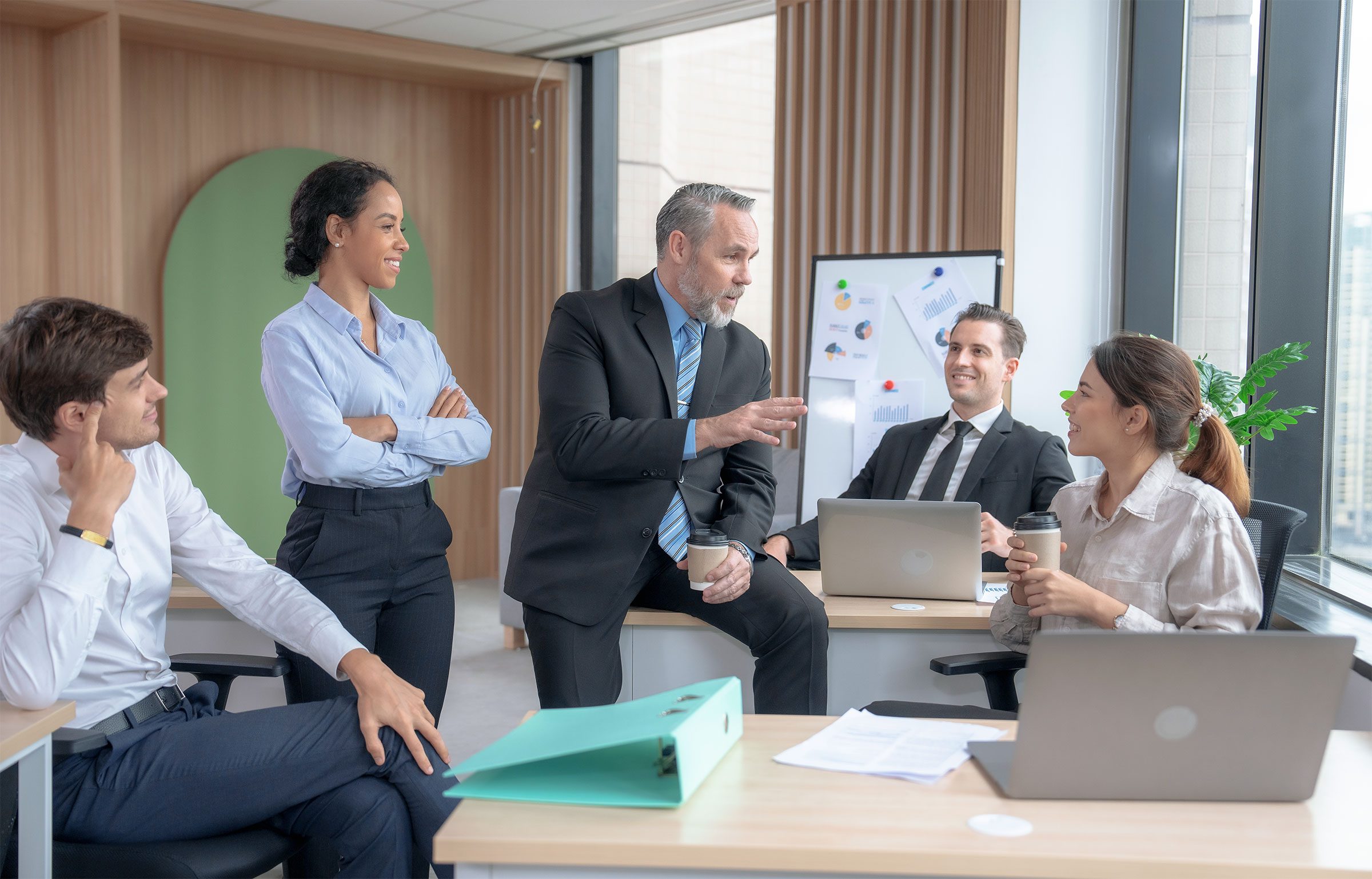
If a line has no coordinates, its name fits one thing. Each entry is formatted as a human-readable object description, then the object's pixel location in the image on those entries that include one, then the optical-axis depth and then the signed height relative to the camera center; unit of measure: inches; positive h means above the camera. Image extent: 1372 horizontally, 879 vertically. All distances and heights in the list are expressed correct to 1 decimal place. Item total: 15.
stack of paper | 53.4 -20.1
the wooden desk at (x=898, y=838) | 43.9 -19.9
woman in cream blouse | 76.2 -12.8
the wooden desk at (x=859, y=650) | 94.5 -26.7
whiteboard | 158.2 -2.1
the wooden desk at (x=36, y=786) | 59.0 -23.7
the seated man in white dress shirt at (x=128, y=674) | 65.3 -20.9
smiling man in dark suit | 124.0 -12.4
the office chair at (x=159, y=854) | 63.1 -29.7
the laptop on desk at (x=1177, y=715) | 46.5 -15.5
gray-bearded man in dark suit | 93.6 -12.3
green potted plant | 110.1 -5.0
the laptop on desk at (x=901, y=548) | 97.3 -18.0
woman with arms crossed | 92.4 -8.5
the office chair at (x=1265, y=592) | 85.0 -18.7
